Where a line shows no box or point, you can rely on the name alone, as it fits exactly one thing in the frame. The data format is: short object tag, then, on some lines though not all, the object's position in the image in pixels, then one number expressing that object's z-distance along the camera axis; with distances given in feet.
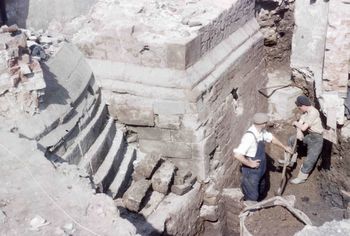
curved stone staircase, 16.74
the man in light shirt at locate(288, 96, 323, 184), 23.08
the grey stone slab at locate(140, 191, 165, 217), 18.89
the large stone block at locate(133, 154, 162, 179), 19.75
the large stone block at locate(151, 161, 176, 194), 19.58
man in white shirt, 20.04
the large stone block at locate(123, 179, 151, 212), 18.33
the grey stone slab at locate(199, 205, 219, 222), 21.35
